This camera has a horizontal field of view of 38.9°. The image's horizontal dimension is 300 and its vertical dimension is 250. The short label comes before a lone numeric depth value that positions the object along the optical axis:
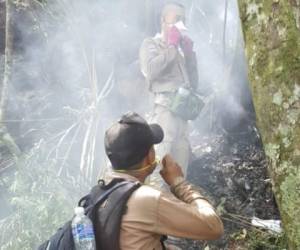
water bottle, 2.05
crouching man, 2.13
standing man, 4.93
